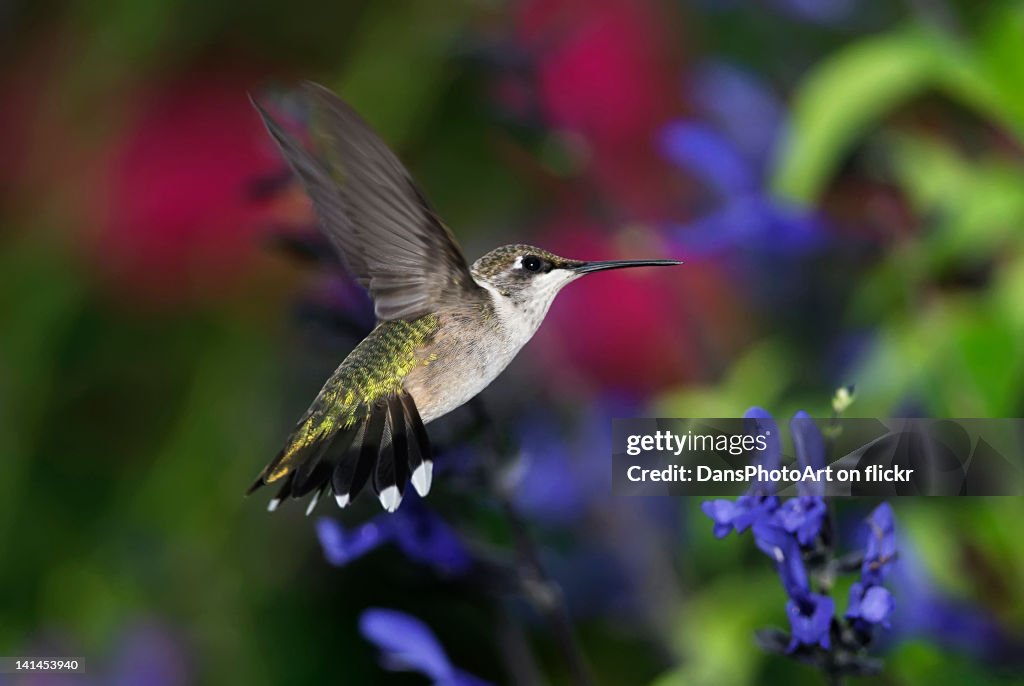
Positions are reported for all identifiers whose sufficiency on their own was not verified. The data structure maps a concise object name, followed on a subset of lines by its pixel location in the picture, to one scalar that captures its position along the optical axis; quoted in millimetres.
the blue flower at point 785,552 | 1459
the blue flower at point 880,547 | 1462
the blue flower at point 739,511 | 1457
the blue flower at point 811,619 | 1458
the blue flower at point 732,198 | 1595
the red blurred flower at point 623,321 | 2076
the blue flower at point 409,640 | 1495
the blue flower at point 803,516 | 1457
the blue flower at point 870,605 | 1457
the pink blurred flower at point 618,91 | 2330
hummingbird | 1464
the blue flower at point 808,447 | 1459
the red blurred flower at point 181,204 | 2482
